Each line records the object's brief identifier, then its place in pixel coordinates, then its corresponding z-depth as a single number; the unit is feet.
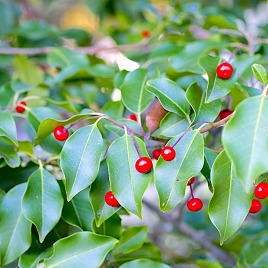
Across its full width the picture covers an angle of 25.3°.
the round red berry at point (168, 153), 1.06
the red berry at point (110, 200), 1.11
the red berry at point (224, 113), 1.27
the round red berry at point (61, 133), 1.17
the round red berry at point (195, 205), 1.14
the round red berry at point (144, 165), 1.07
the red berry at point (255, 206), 1.11
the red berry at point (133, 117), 1.29
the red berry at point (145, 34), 2.26
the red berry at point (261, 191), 1.05
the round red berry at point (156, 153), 1.24
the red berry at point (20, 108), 1.42
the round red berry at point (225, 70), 1.18
